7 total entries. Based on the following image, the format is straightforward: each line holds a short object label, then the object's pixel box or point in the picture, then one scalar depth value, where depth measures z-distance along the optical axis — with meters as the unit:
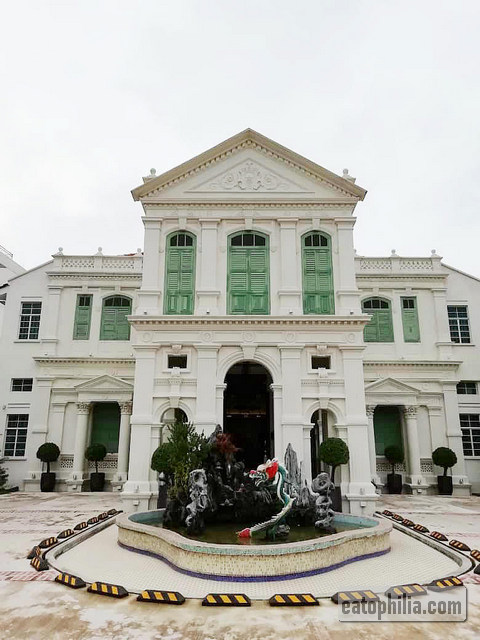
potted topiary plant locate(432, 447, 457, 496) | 19.76
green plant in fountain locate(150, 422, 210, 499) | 11.13
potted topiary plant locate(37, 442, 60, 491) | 20.30
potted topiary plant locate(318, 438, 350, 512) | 14.23
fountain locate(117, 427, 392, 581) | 7.94
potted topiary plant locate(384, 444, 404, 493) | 20.28
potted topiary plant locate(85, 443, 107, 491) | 20.25
